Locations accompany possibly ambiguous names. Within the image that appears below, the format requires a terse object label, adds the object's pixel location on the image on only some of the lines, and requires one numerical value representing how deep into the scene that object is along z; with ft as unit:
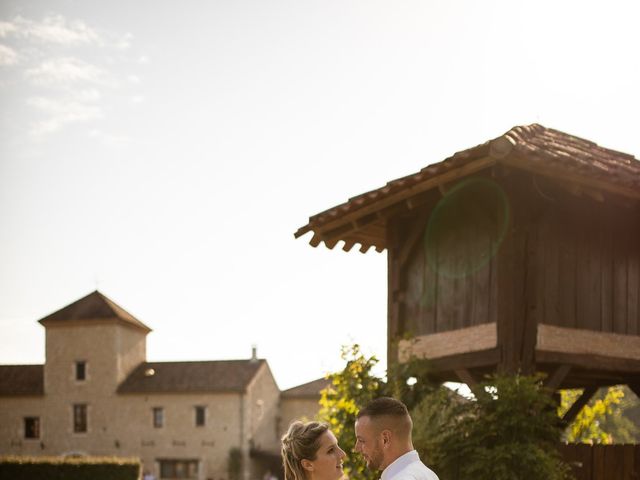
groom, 13.30
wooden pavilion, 35.29
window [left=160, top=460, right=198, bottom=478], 159.43
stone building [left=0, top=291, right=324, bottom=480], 160.25
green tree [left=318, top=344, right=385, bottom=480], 40.14
